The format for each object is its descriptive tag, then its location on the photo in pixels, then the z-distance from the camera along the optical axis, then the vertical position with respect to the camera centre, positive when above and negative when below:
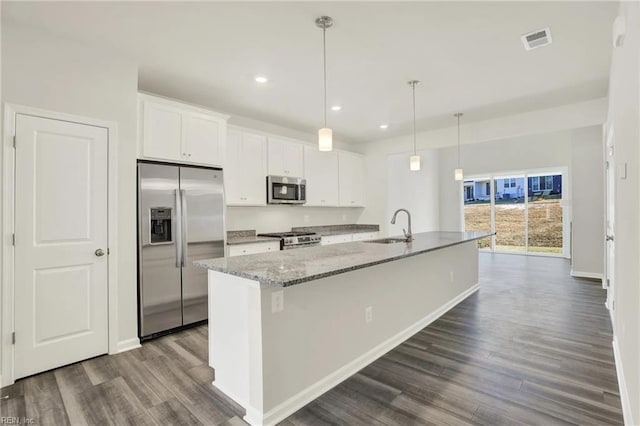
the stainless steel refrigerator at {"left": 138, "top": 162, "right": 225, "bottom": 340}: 3.21 -0.26
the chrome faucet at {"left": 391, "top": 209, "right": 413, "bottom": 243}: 3.70 -0.26
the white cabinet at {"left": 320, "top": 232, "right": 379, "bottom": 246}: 5.40 -0.42
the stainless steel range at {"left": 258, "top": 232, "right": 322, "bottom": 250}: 4.65 -0.37
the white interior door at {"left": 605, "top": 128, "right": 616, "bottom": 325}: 3.31 -0.07
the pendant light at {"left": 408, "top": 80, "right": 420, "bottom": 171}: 3.72 +0.75
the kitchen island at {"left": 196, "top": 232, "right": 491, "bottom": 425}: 1.93 -0.75
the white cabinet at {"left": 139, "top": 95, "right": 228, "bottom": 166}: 3.28 +0.90
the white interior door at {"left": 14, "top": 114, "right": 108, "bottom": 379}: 2.52 -0.23
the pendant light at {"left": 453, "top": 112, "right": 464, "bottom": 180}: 6.05 +0.73
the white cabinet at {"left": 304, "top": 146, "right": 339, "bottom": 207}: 5.62 +0.67
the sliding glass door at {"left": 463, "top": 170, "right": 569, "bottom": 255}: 8.43 +0.07
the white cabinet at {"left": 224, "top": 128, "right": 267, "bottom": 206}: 4.46 +0.65
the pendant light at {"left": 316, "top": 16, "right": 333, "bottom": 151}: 2.49 +1.48
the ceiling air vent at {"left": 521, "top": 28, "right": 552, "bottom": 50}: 2.66 +1.47
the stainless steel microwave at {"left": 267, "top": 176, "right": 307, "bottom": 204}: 4.91 +0.38
